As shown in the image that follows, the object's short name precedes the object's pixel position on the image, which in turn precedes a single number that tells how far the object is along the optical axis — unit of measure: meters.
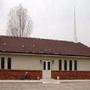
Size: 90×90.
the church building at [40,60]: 26.95
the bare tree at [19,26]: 44.08
